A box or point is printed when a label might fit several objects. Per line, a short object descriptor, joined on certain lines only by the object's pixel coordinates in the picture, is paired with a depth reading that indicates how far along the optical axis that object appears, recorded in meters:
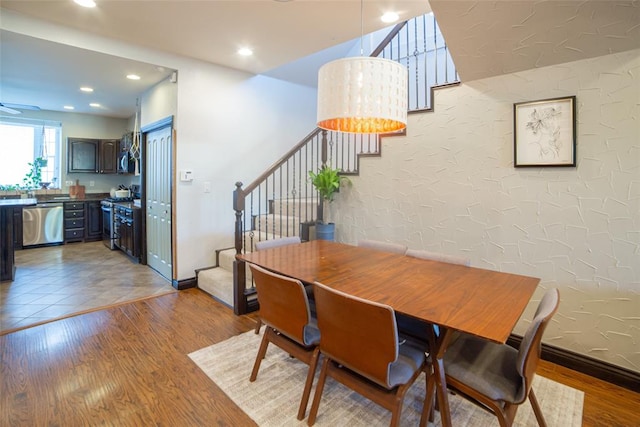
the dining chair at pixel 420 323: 1.96
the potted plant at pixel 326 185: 3.73
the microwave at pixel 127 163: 6.41
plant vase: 3.80
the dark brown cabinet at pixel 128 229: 4.91
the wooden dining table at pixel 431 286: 1.38
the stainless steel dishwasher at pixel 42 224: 5.88
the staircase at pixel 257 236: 3.59
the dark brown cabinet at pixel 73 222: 6.33
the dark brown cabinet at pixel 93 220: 6.60
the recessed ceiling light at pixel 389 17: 2.77
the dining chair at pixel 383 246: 2.63
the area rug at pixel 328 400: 1.81
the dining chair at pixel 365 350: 1.38
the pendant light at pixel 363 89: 1.69
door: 4.13
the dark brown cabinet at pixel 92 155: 6.58
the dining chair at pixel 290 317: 1.72
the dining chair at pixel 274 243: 2.71
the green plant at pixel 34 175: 6.39
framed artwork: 2.35
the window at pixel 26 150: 6.19
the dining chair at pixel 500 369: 1.32
